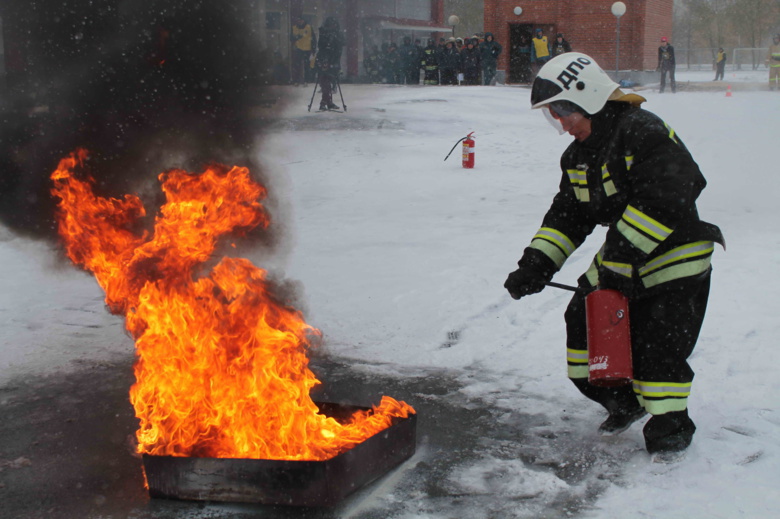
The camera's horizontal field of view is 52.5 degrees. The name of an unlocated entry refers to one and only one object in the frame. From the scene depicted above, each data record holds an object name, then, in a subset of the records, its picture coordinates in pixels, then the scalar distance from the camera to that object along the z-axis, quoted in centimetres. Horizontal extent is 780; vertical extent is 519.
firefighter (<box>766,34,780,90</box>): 2818
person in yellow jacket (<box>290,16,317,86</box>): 2042
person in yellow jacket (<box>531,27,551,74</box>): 2419
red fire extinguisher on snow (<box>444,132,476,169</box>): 1258
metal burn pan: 324
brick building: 2856
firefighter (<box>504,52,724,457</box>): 348
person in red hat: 2514
